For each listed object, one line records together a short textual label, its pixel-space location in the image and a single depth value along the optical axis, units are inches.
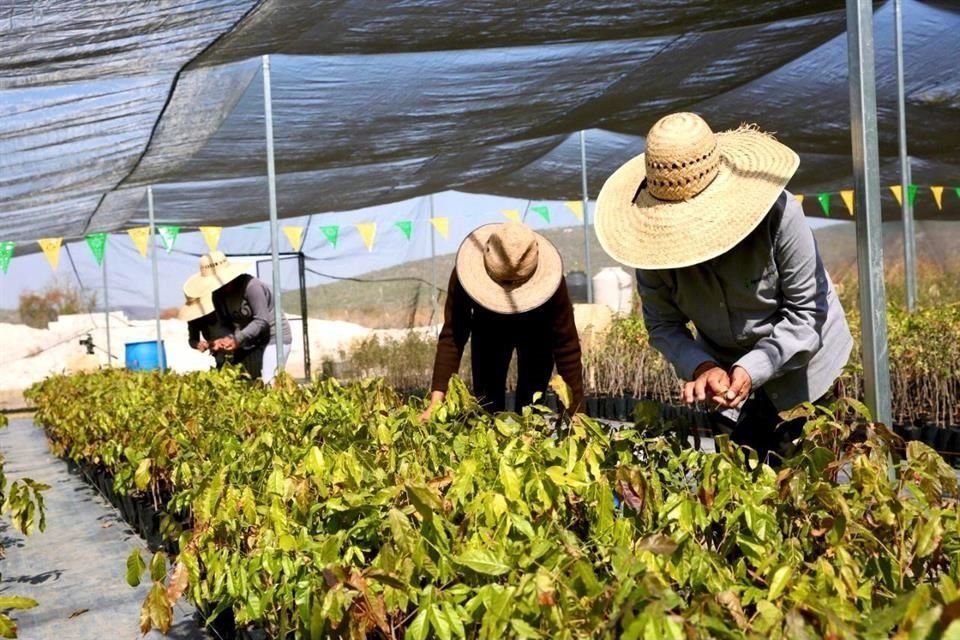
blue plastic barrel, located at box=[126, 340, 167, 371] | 395.4
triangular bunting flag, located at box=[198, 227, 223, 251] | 506.6
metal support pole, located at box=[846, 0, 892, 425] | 77.2
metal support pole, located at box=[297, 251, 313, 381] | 367.9
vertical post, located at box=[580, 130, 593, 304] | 337.0
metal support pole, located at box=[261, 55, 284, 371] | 194.3
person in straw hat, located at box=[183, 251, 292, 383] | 183.3
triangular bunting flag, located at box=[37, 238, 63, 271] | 461.9
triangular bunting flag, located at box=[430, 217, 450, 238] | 546.9
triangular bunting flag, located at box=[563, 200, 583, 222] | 501.0
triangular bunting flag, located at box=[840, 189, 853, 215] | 483.2
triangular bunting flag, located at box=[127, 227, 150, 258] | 465.3
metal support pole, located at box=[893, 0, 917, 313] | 238.5
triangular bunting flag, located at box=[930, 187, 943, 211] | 470.6
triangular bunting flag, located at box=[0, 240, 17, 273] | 457.1
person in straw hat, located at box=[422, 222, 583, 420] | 110.9
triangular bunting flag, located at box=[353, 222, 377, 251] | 556.1
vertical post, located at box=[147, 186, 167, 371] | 360.3
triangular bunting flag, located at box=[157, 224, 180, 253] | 496.7
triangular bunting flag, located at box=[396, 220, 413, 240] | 574.2
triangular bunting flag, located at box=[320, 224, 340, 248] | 569.6
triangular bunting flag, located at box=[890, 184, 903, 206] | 492.7
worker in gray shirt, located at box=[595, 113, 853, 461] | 73.7
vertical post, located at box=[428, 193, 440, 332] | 542.7
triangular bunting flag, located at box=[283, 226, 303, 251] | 554.3
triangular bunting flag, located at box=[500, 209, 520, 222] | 514.0
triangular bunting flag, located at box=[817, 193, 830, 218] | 500.1
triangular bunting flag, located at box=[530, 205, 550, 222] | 577.3
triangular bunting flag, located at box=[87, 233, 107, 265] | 470.9
